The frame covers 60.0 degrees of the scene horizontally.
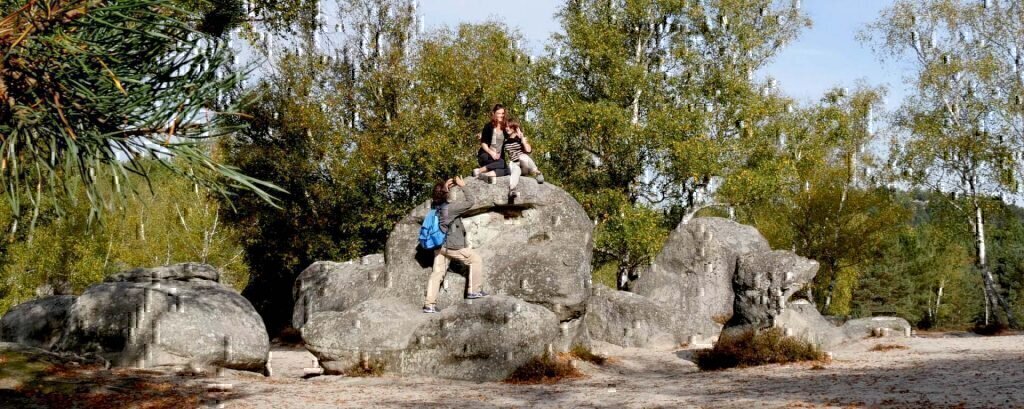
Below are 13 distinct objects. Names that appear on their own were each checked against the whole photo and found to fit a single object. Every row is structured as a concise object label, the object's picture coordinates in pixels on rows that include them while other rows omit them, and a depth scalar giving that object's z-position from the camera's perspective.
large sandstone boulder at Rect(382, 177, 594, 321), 14.91
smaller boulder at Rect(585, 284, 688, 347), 20.22
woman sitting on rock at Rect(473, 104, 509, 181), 15.78
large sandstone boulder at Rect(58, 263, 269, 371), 12.56
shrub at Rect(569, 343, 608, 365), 15.07
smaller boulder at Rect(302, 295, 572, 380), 12.95
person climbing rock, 14.46
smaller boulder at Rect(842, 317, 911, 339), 17.89
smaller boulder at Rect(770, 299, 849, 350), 15.98
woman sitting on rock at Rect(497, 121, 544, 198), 15.85
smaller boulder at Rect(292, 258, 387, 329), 16.62
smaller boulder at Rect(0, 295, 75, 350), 13.96
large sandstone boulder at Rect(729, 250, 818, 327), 15.99
